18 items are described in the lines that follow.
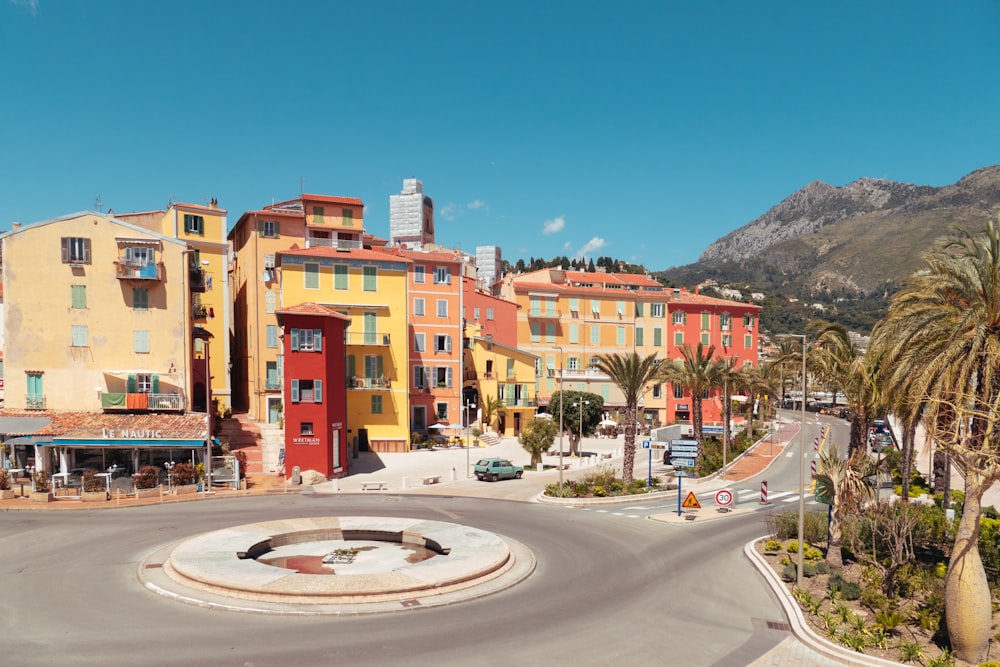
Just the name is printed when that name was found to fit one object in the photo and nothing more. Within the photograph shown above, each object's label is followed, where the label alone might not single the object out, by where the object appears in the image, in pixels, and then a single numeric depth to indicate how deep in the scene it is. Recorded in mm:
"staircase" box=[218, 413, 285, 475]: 42938
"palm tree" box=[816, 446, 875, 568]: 21953
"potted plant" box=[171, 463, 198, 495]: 36062
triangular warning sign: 29292
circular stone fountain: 18812
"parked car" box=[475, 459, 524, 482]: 42000
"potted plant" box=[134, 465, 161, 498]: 34750
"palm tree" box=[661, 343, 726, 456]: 45750
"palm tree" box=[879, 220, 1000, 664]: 15188
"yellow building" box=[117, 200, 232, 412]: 52375
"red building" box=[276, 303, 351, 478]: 40156
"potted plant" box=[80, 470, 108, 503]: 33250
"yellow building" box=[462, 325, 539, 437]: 62000
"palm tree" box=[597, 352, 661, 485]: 37344
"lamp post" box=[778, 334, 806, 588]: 19588
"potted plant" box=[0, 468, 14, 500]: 33125
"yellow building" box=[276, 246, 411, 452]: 50031
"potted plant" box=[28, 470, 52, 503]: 32906
